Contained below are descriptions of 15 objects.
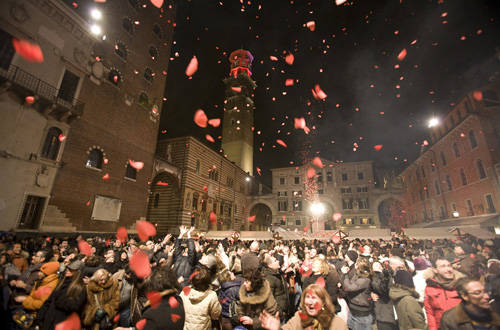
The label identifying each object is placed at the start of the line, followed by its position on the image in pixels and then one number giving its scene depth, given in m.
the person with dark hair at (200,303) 3.06
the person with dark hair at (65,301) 3.33
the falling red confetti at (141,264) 4.24
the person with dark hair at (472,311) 2.45
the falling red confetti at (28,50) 13.60
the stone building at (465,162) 20.53
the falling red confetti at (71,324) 3.31
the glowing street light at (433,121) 28.78
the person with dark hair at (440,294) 3.35
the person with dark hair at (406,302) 3.54
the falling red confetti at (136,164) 19.83
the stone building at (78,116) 13.01
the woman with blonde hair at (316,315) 2.52
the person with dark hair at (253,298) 3.25
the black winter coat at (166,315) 2.62
